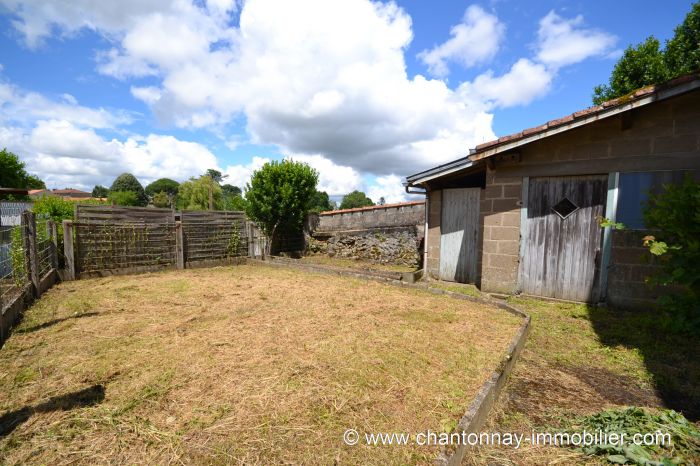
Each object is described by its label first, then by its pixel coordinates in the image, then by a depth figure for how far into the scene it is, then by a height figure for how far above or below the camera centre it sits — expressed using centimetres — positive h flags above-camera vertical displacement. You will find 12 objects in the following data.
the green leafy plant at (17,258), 571 -92
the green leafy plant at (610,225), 521 -10
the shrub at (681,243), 412 -32
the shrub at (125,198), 5000 +223
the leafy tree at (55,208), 1060 +8
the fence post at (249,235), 1257 -88
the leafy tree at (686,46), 1427 +813
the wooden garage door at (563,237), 637 -40
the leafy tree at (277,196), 1348 +80
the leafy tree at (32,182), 3815 +364
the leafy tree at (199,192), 4053 +265
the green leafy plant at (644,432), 223 -169
